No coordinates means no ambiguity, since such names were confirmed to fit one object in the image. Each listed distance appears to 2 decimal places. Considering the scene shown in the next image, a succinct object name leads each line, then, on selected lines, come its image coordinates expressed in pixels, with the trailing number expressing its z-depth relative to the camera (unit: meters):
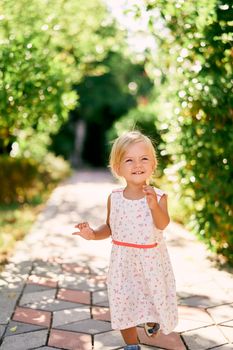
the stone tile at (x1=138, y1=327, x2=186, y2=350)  3.35
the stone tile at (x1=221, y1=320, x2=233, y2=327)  3.70
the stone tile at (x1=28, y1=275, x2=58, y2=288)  4.75
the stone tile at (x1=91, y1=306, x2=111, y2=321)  3.90
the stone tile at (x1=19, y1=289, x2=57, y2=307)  4.24
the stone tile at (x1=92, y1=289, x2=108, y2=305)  4.32
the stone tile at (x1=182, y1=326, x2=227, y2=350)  3.35
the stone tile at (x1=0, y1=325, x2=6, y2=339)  3.57
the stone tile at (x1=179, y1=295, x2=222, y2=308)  4.20
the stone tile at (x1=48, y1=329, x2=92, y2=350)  3.36
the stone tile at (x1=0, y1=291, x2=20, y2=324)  3.87
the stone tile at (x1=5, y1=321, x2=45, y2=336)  3.61
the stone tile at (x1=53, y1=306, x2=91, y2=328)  3.83
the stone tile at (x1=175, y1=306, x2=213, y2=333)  3.70
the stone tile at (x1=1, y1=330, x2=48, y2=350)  3.35
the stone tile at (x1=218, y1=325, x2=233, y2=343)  3.45
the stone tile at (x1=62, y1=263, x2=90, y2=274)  5.26
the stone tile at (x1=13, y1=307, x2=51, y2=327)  3.81
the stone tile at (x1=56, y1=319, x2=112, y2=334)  3.65
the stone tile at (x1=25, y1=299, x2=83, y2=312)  4.12
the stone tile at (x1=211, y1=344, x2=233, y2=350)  3.28
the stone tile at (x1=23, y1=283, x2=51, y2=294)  4.55
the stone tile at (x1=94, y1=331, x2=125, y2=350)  3.34
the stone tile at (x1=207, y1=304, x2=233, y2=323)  3.85
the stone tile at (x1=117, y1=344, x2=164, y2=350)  3.31
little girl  3.03
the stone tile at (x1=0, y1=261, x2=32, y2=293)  4.62
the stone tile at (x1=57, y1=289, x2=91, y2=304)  4.33
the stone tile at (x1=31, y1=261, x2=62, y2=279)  5.10
